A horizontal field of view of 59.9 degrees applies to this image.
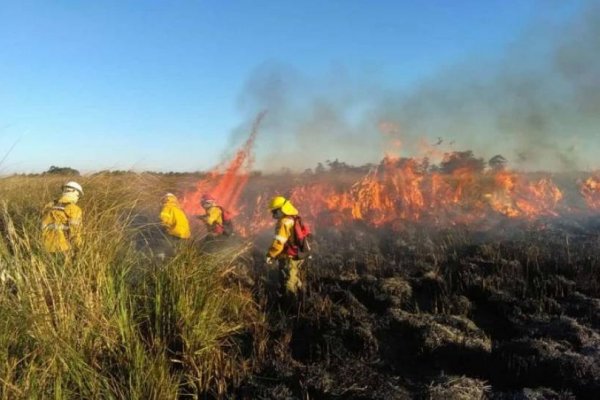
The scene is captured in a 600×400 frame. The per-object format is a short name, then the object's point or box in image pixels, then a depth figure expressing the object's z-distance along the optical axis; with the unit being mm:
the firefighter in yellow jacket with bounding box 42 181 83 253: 4348
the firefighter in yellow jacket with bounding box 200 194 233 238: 9602
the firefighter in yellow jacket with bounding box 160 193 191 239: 7973
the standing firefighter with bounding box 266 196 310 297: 7598
